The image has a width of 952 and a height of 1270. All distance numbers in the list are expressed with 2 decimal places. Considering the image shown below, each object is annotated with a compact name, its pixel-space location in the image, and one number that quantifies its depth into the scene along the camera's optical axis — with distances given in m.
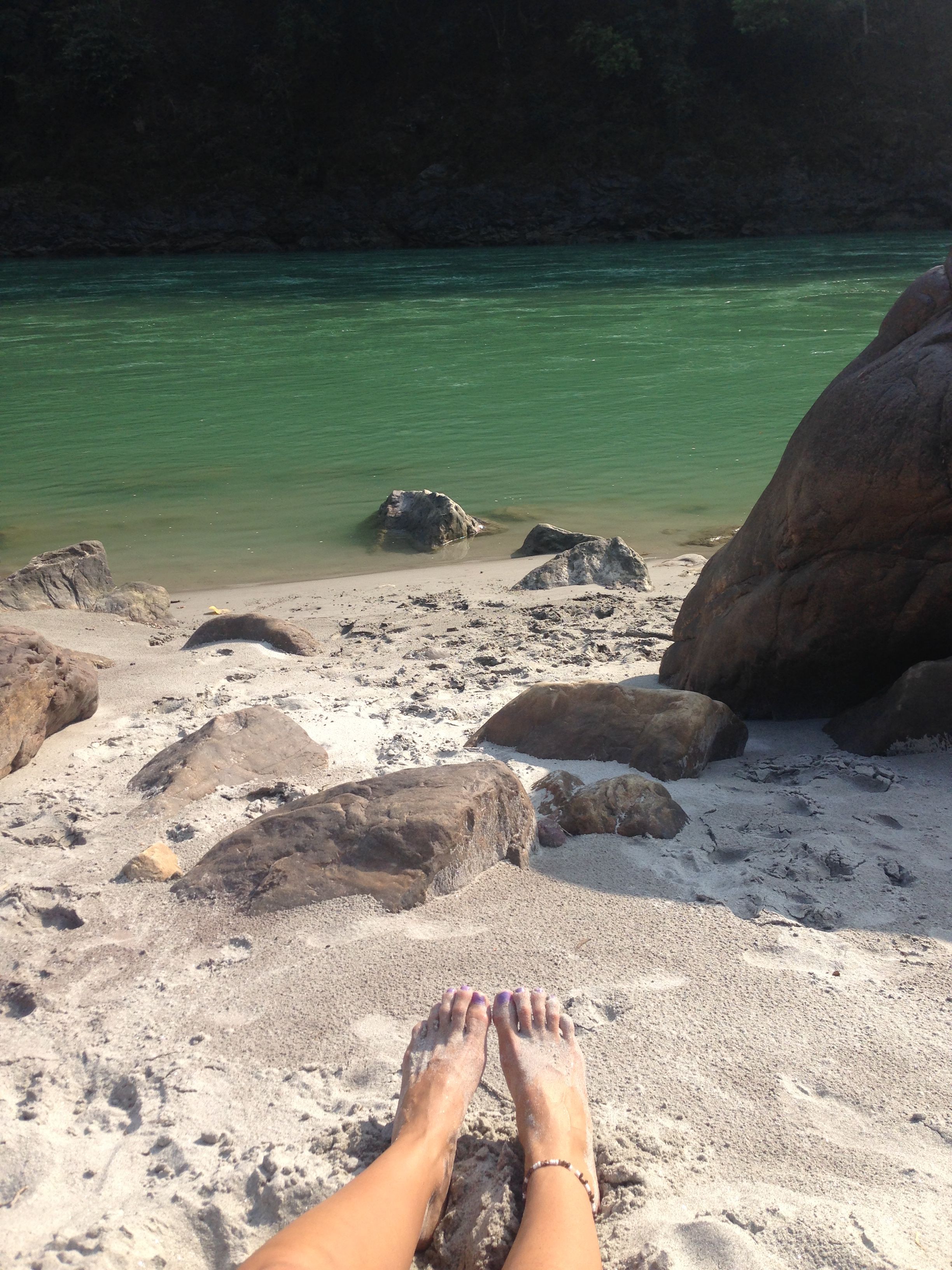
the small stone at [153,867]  2.53
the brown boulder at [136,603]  5.34
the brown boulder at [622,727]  3.05
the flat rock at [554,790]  2.84
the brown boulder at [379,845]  2.41
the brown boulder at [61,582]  5.47
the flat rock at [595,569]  5.43
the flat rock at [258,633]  4.40
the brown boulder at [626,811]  2.68
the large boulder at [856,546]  3.02
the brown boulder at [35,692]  3.14
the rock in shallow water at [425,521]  6.72
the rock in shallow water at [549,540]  6.28
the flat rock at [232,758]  2.94
